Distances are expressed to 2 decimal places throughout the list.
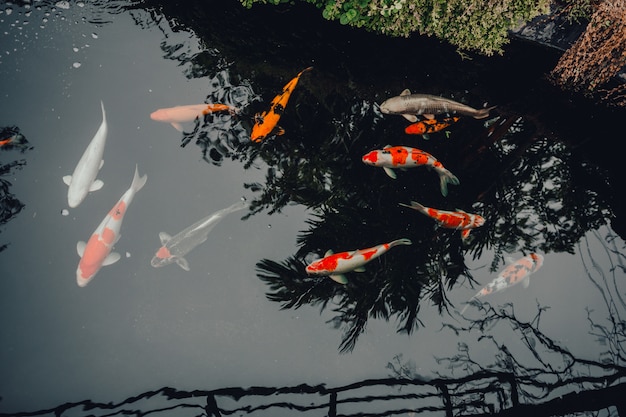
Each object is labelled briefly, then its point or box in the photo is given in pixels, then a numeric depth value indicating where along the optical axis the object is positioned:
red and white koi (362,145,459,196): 4.04
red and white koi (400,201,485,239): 4.07
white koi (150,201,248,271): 3.77
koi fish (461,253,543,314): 4.14
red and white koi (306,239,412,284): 3.69
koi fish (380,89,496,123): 4.24
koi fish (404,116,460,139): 4.41
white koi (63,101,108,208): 3.80
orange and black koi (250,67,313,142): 4.27
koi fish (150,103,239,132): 4.17
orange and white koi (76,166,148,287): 3.59
